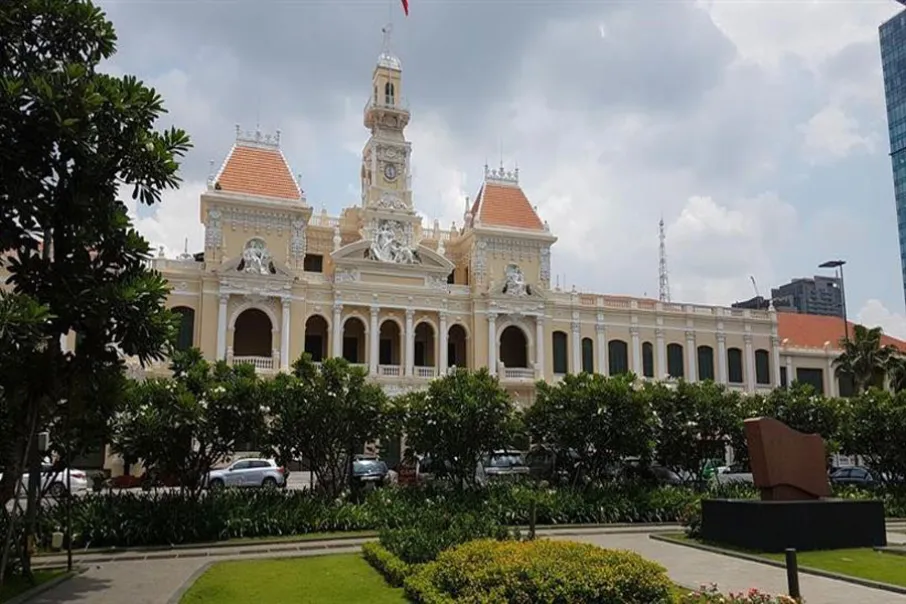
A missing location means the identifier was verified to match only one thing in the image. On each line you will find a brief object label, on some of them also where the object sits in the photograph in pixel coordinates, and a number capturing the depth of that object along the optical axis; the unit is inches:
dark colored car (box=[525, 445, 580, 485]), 908.6
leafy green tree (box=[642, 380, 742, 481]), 933.2
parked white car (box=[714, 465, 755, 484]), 1118.5
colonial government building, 1504.7
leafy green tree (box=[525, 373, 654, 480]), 858.8
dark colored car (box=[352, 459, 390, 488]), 1080.2
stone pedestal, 591.8
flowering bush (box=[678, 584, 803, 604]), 339.3
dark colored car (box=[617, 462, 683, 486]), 938.7
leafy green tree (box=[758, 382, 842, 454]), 986.1
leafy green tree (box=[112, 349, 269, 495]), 672.4
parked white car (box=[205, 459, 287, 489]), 1092.5
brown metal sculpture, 620.7
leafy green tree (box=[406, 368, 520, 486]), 816.3
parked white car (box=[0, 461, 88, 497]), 998.4
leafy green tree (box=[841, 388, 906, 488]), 983.6
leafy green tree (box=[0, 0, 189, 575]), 411.5
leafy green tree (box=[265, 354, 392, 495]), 775.1
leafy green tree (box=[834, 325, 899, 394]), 1699.1
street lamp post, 1710.1
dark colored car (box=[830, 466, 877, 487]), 1125.0
